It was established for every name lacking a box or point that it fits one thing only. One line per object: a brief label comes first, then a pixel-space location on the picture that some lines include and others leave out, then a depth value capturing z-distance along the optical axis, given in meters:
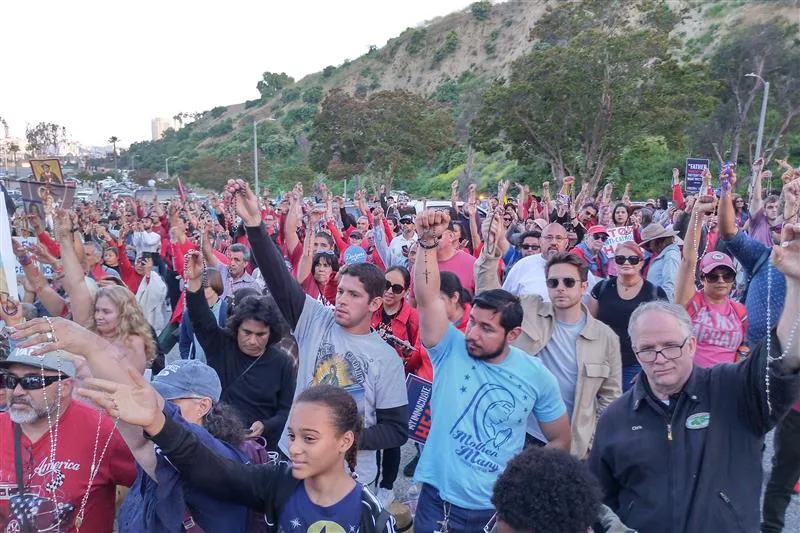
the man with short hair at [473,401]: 2.81
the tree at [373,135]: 35.75
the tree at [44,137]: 60.32
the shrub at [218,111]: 121.44
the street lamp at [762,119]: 24.47
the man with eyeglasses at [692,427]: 2.25
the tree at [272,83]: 113.38
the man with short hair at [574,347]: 3.41
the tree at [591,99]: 25.56
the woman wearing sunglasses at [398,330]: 4.39
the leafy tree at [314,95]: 93.94
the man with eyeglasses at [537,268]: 5.03
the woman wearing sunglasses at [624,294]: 4.51
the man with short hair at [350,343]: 3.06
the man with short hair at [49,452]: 2.38
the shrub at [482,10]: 87.06
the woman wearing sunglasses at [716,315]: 4.24
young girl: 2.16
